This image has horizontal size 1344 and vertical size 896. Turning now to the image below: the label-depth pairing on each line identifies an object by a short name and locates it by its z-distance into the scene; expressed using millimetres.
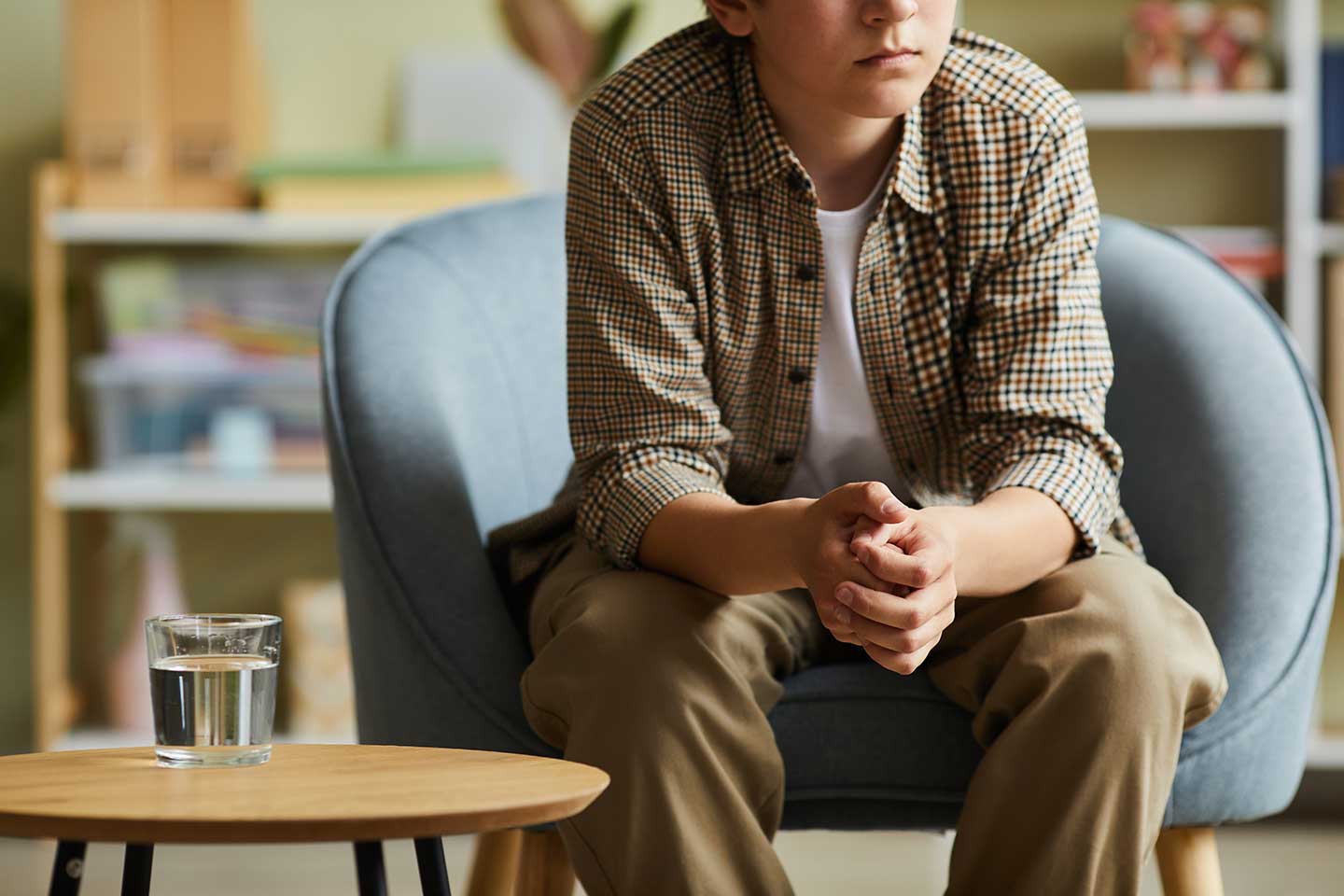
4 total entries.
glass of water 2896
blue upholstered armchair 3218
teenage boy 3053
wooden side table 2733
